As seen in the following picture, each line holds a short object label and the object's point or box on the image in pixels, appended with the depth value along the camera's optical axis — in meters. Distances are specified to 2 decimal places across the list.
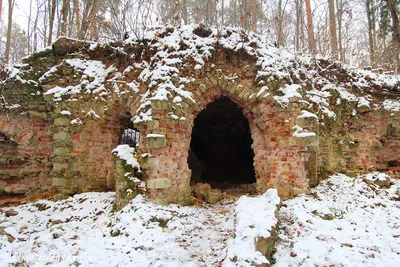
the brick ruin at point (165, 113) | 5.34
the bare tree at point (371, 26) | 11.53
